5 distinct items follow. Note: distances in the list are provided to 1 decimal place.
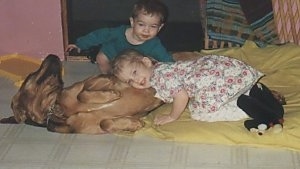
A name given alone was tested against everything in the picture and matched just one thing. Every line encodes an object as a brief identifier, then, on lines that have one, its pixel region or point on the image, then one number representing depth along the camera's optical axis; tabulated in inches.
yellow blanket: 76.9
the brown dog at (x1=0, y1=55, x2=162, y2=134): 81.2
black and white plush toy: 77.7
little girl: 78.9
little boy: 89.0
